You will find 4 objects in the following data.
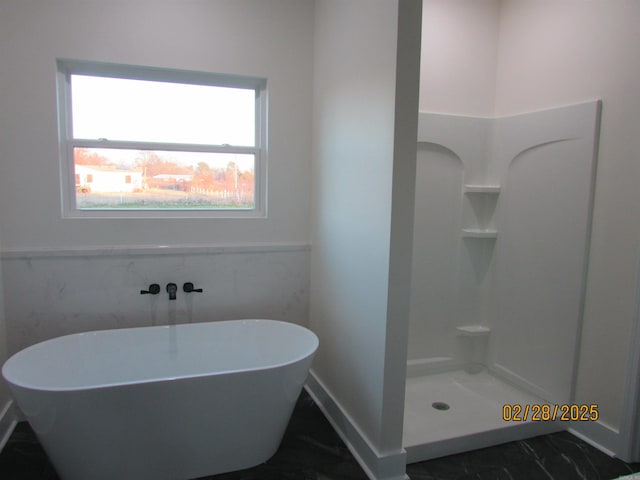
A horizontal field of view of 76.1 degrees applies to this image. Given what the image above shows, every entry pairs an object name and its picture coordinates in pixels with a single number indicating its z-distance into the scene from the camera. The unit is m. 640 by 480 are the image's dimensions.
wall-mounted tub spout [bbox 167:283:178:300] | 2.52
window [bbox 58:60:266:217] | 2.54
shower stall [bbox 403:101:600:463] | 2.34
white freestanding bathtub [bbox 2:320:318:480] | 1.72
